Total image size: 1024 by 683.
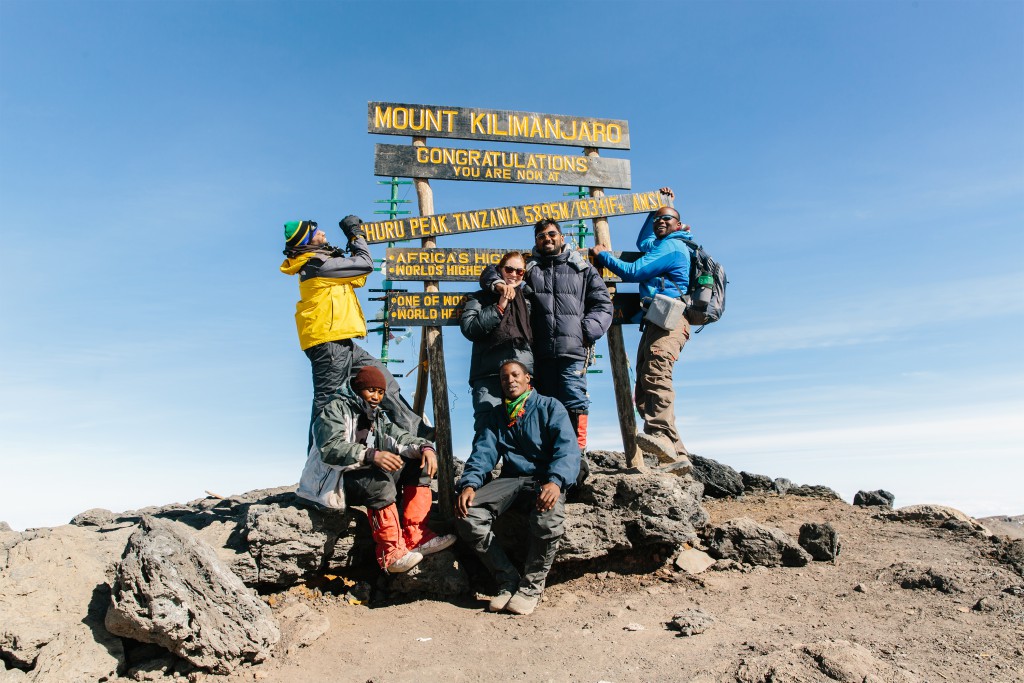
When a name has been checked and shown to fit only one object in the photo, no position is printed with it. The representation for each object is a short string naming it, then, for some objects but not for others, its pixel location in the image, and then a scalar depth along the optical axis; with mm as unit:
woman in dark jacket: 7699
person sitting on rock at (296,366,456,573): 6762
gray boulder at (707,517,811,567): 8078
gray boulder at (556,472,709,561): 7477
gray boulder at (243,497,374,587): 6930
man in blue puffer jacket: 7805
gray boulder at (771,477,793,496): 11381
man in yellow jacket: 7453
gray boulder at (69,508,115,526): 9562
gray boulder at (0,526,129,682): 5820
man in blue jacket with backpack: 8609
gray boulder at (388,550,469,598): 7258
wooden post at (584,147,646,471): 8969
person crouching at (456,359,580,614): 6723
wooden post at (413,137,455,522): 8141
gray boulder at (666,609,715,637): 6320
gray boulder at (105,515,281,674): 5824
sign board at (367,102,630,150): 8750
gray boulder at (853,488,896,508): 11086
